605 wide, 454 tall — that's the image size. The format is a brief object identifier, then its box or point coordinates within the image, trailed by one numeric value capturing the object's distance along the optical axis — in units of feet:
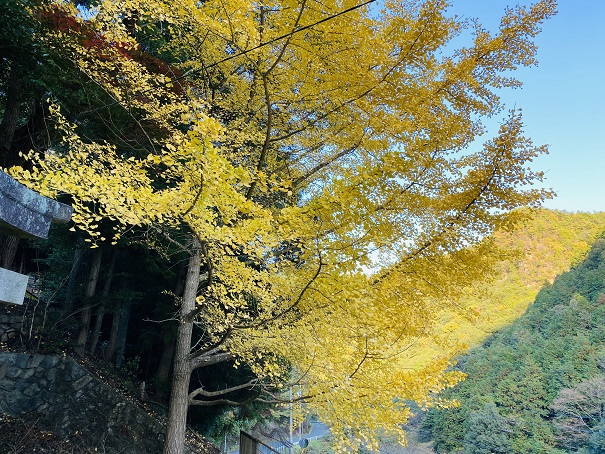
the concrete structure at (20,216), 5.81
